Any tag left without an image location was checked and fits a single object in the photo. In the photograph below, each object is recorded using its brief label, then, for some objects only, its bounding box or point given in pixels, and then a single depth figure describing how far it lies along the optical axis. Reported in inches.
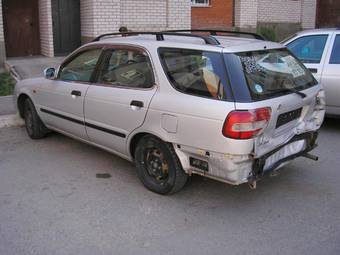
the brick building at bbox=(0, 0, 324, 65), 445.7
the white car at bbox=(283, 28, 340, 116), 270.1
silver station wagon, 153.0
